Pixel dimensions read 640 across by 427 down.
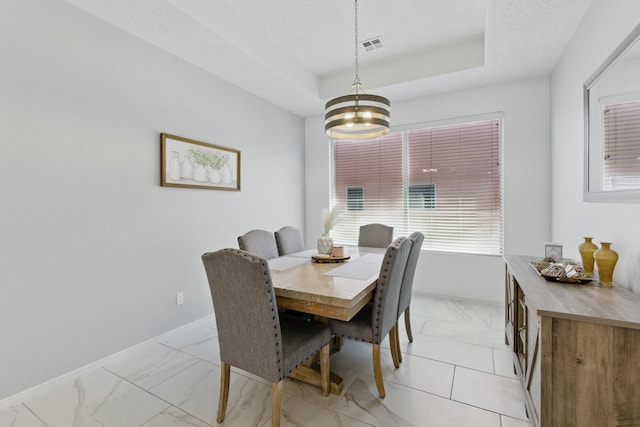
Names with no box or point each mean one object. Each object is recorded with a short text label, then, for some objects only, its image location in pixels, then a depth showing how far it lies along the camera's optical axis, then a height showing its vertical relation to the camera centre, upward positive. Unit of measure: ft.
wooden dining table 5.28 -1.49
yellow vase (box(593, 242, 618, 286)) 5.13 -0.95
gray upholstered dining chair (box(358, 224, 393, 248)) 11.13 -0.95
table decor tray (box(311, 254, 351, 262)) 8.14 -1.32
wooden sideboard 3.71 -2.01
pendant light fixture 6.96 +2.43
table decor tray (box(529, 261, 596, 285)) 5.23 -1.27
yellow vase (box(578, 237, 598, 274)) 5.77 -0.88
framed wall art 9.02 +1.66
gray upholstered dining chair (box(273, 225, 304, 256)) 9.99 -1.03
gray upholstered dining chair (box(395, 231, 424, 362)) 7.35 -1.67
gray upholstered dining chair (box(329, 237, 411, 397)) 5.94 -2.22
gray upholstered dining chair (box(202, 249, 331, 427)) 4.65 -1.94
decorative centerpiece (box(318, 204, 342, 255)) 8.43 -0.43
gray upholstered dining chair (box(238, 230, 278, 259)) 8.32 -0.95
